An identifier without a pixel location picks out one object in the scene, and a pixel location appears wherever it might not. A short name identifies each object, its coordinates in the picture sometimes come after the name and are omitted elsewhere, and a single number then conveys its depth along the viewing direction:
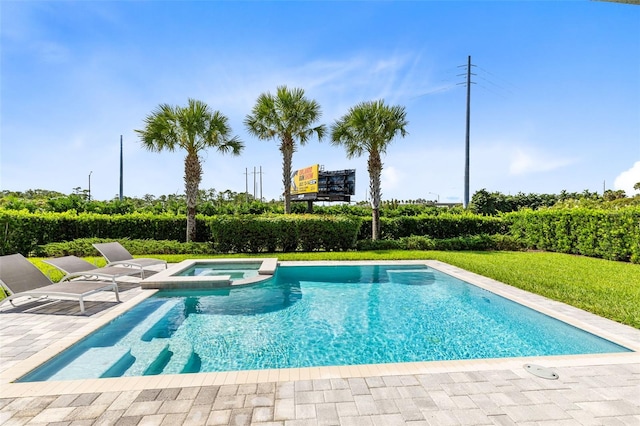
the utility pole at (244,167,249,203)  64.16
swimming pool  4.40
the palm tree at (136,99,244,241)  14.87
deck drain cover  3.49
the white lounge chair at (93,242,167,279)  9.16
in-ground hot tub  7.95
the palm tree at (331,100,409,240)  16.09
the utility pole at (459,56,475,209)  30.36
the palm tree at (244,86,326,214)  17.38
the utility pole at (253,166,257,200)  68.64
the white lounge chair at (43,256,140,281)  7.25
